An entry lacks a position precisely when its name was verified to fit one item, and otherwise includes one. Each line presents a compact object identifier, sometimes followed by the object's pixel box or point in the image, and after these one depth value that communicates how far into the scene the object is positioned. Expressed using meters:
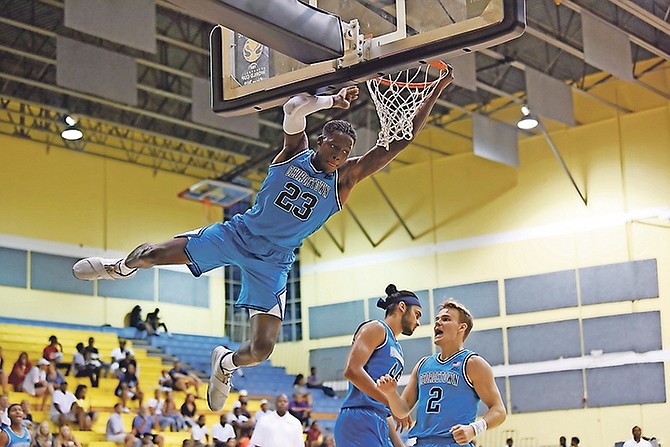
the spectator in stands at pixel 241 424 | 19.59
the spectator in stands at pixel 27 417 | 16.93
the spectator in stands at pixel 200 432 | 19.60
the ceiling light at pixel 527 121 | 24.72
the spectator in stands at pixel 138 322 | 27.33
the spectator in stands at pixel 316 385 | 28.39
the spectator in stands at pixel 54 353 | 21.59
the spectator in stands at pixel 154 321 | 27.56
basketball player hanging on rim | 7.59
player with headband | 8.38
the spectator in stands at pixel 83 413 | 19.27
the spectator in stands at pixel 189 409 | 20.89
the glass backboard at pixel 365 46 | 6.59
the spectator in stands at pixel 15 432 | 14.37
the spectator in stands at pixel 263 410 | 19.41
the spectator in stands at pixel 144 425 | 18.21
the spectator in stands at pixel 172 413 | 20.38
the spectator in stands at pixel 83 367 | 21.95
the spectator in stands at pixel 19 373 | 20.15
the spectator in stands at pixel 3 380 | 19.09
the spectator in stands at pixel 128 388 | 21.11
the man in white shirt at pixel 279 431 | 15.10
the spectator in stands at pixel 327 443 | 19.84
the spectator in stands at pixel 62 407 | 19.14
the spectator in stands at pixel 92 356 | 22.21
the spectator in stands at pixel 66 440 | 16.67
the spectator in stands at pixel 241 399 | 20.53
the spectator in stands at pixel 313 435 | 20.33
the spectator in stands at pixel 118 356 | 22.73
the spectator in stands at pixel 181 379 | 23.47
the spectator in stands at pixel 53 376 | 20.42
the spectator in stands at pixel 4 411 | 15.20
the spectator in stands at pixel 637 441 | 22.41
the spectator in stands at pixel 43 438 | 16.25
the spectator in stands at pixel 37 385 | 19.66
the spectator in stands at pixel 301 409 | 22.59
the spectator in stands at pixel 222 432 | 19.14
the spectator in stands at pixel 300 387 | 24.75
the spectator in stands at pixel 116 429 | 18.73
